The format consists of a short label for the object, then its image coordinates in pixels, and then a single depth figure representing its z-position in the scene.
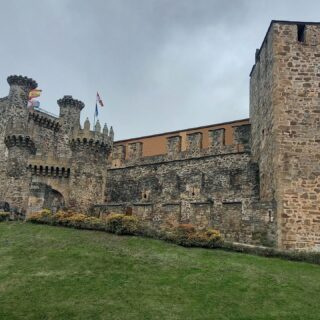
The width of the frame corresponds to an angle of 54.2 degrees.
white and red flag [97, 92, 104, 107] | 25.60
